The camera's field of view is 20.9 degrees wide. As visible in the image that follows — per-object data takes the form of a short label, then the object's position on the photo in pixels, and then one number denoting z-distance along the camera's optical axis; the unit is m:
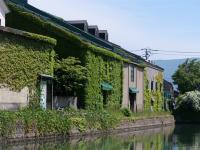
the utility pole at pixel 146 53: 98.26
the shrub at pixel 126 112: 52.59
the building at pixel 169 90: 93.53
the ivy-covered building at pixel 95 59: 47.22
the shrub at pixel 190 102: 72.75
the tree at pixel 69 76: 44.84
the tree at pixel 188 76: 89.06
